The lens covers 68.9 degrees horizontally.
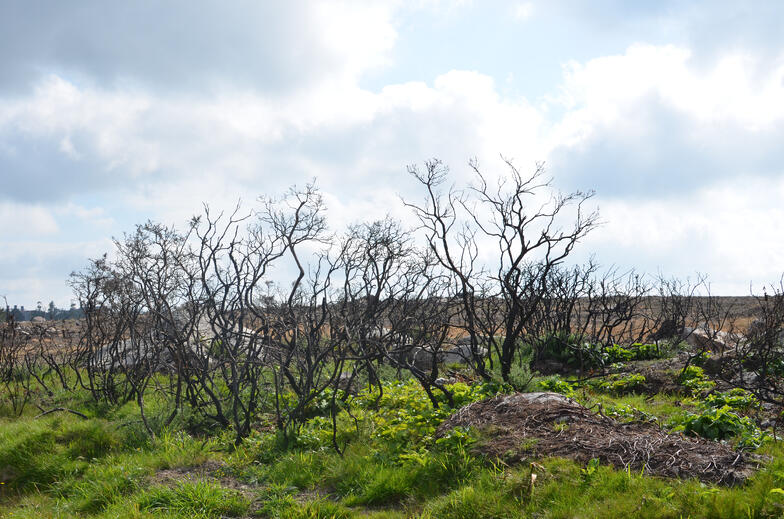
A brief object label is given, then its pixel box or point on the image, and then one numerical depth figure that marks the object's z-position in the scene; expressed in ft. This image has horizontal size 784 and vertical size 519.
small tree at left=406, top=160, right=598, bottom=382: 31.58
